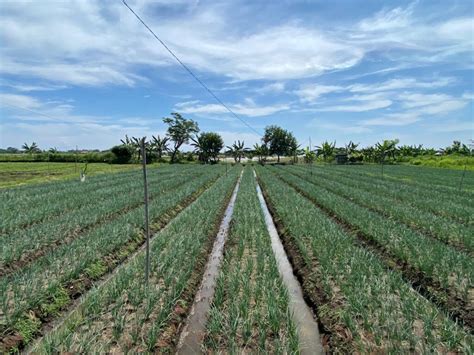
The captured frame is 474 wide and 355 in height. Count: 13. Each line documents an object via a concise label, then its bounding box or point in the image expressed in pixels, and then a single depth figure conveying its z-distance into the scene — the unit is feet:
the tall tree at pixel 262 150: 192.54
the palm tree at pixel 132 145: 157.03
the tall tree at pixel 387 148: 165.27
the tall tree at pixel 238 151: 194.00
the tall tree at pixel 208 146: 192.24
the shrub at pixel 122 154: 160.97
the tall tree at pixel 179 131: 190.90
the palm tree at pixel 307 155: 167.55
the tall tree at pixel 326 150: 185.16
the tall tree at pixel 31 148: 235.48
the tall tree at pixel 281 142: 188.34
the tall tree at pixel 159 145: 176.66
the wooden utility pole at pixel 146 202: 15.29
